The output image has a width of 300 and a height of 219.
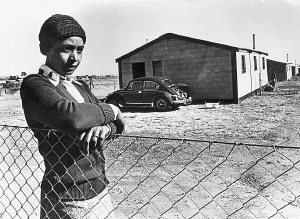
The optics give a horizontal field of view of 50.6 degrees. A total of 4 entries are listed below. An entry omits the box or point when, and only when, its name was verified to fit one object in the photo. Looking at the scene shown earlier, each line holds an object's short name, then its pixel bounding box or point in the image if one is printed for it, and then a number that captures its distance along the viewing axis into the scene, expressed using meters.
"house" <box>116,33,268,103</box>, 17.34
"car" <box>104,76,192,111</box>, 15.36
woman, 1.65
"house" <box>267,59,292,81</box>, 41.19
